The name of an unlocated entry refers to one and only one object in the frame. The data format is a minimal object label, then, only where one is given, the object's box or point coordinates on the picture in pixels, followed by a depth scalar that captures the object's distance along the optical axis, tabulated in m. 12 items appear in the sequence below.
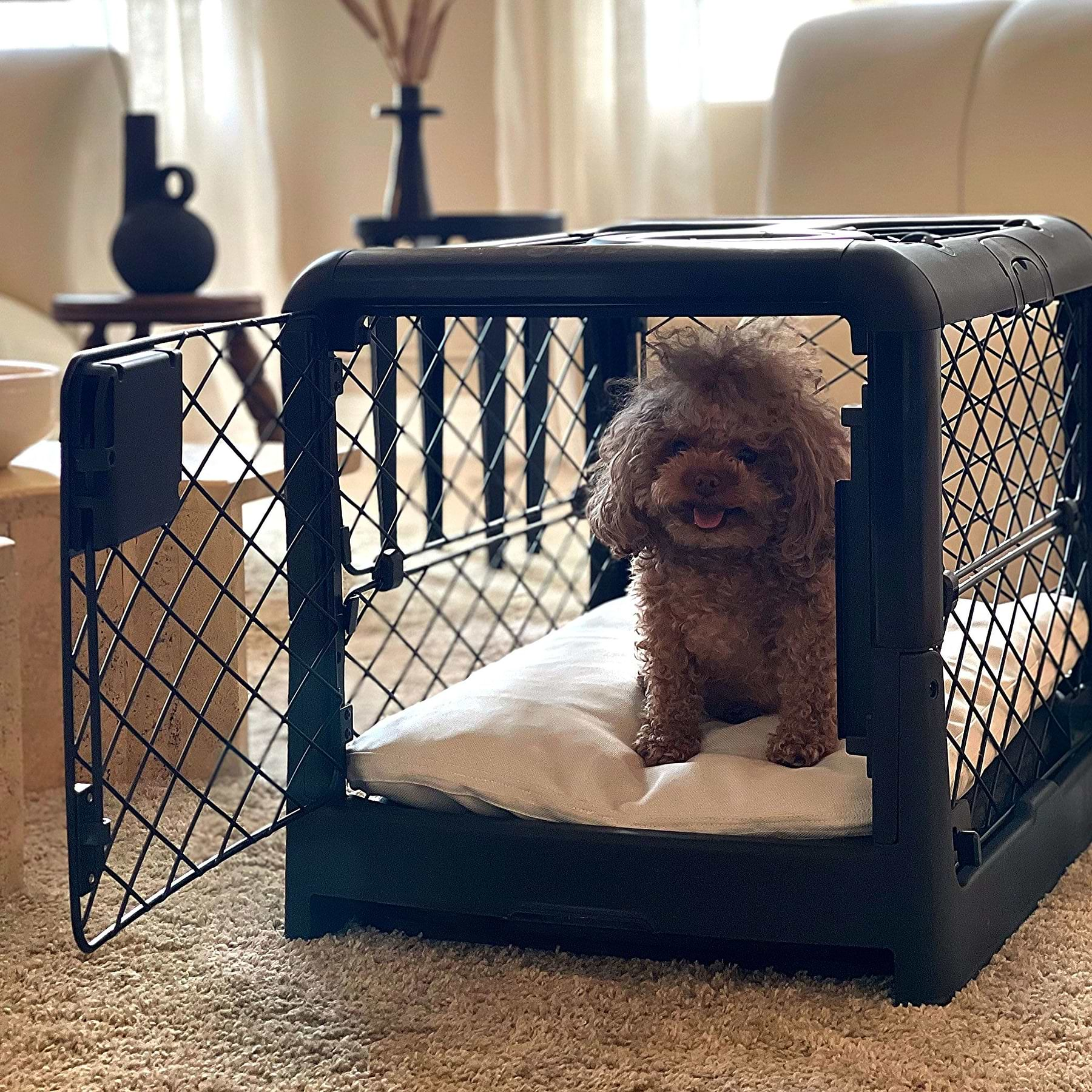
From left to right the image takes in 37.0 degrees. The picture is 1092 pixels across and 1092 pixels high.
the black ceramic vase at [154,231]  2.46
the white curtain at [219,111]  3.29
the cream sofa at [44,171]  2.90
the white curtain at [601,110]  2.96
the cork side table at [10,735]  1.23
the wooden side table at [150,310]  2.43
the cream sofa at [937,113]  1.92
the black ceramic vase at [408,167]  2.69
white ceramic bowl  1.45
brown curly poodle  1.10
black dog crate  0.96
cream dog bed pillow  1.06
